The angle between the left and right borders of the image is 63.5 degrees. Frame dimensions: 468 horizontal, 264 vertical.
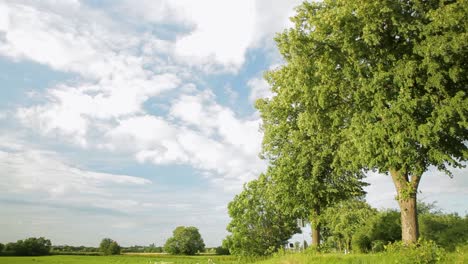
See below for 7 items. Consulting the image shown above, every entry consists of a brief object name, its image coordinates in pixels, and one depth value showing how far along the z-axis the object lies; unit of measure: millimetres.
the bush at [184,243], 123562
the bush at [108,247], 112550
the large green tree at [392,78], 19125
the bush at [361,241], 44656
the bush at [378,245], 38019
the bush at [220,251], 110906
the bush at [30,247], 85062
